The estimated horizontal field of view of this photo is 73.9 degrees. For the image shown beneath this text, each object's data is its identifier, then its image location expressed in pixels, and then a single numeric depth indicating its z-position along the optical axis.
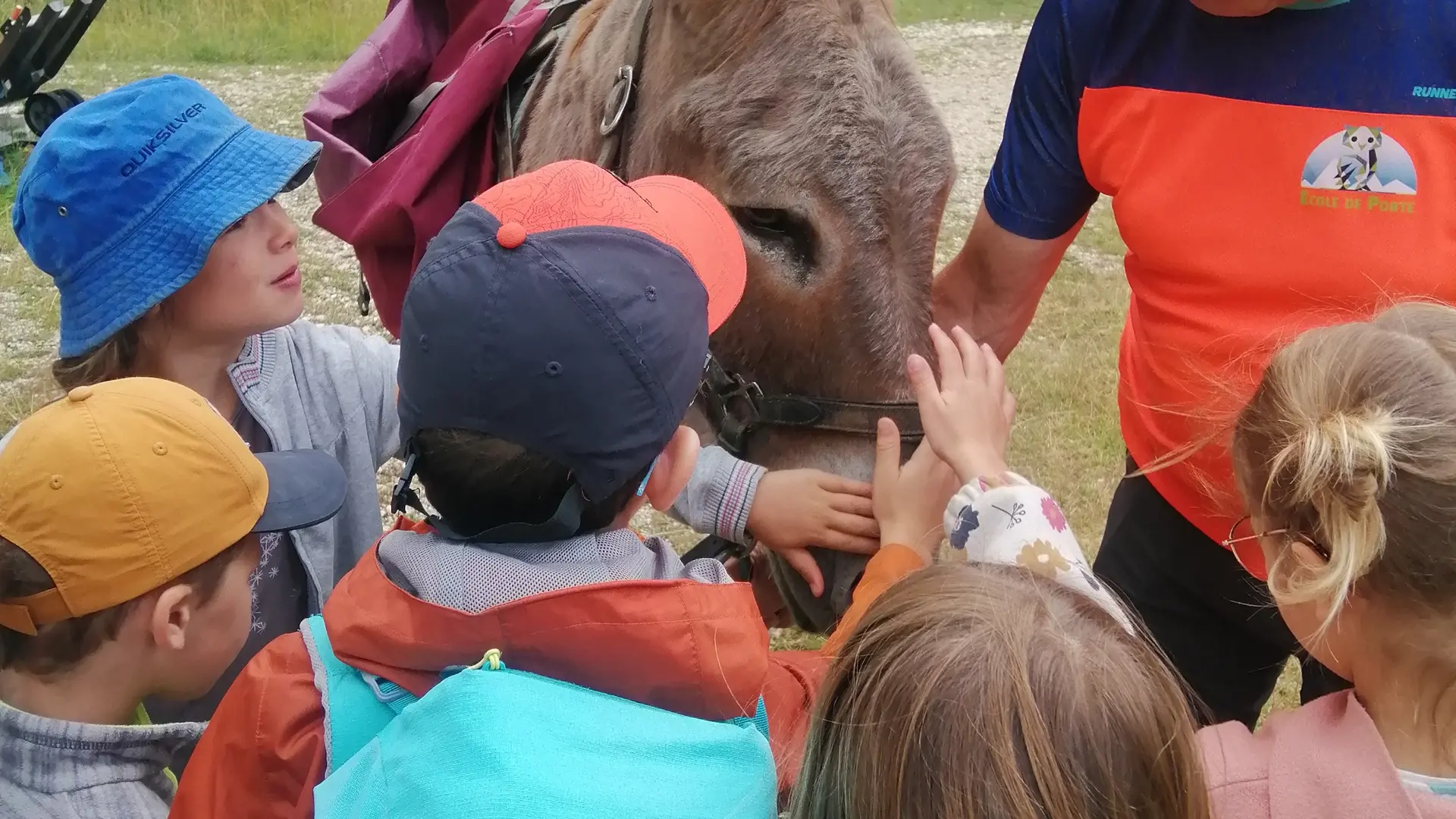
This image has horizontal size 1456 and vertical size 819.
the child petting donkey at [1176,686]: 0.79
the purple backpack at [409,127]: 2.35
